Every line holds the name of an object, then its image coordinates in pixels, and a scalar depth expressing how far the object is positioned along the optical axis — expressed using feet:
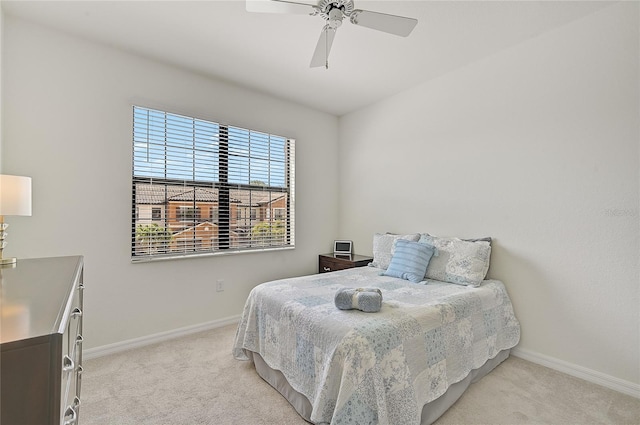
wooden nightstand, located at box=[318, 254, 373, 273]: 11.64
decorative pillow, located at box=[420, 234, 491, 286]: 8.25
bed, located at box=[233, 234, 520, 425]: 4.85
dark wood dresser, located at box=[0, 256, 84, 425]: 1.88
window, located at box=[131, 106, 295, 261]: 9.16
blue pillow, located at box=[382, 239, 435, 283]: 8.73
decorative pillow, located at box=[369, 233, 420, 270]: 10.15
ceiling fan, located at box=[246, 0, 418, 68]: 5.36
